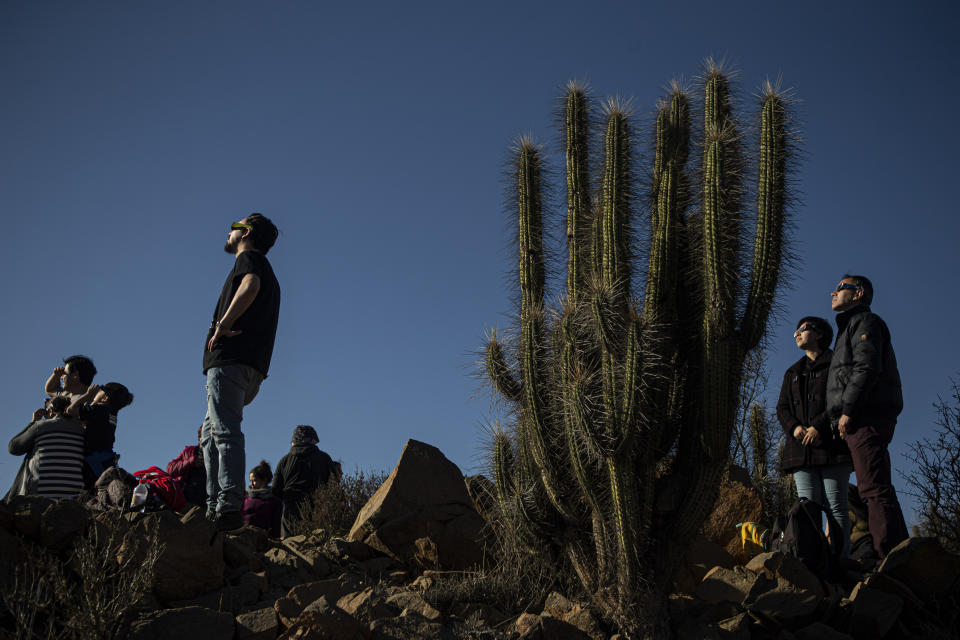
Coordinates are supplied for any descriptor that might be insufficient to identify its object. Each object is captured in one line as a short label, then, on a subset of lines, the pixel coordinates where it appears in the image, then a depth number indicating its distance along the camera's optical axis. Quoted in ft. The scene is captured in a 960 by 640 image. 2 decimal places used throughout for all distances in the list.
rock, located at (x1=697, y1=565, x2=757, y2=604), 15.46
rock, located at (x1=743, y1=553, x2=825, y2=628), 14.33
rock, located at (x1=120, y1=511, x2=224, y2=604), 13.41
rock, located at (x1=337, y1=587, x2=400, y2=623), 12.46
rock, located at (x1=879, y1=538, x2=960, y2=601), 15.29
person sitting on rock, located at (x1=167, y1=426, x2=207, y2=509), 19.99
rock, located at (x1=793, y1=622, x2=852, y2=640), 13.66
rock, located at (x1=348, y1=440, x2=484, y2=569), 17.70
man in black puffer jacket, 16.52
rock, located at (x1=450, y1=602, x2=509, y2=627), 13.76
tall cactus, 15.48
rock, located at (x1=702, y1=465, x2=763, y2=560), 21.79
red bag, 16.89
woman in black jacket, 17.29
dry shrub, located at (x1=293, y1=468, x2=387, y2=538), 20.81
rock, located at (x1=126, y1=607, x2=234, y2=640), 11.52
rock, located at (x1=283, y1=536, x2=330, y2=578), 15.64
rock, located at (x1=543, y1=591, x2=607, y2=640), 13.61
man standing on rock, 15.93
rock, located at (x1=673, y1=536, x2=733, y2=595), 17.89
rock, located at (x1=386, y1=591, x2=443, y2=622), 12.92
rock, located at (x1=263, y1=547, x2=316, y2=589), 14.92
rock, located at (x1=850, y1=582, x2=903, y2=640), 14.10
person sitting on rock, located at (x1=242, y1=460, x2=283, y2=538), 22.07
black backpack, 16.28
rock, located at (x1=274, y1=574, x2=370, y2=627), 12.07
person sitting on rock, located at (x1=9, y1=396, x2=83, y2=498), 16.83
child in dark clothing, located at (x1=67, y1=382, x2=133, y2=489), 17.54
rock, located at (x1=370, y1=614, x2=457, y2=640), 11.96
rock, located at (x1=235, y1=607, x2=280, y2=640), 11.77
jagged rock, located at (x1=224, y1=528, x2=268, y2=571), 14.88
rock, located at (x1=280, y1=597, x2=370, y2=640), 11.19
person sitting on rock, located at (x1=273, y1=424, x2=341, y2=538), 22.47
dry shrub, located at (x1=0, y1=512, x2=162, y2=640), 11.15
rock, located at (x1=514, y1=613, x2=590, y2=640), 12.62
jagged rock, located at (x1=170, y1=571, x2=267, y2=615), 13.35
